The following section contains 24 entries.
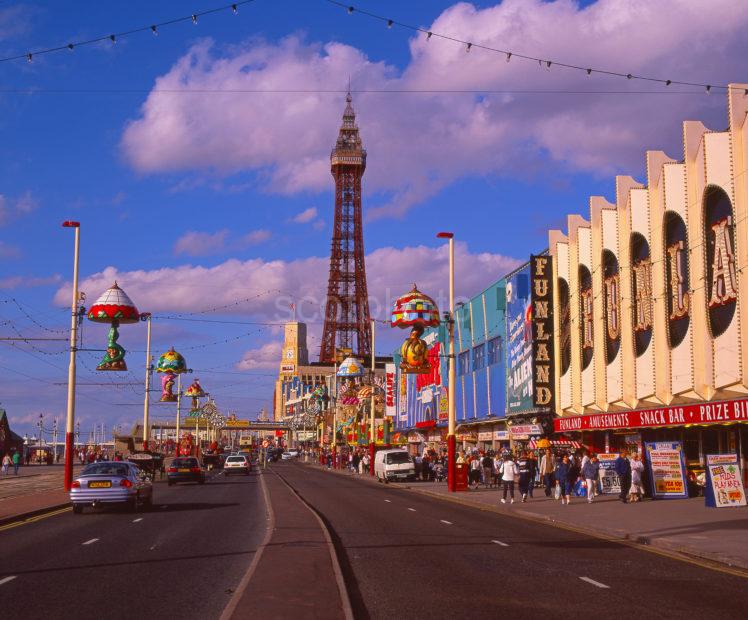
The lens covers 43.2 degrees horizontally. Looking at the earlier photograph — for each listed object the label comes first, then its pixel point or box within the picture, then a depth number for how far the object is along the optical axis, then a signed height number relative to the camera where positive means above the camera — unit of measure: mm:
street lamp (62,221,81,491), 37719 +1910
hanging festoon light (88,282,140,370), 36625 +5233
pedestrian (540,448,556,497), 35281 -1047
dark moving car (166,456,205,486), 48469 -1282
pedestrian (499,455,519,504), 31656 -1055
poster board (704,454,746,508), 26391 -1120
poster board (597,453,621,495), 33781 -1279
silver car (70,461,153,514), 26094 -1133
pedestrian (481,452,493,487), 45469 -1206
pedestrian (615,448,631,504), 30250 -1044
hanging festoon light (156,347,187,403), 59844 +5094
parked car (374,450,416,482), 52688 -1237
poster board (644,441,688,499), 30438 -879
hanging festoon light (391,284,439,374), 41188 +5715
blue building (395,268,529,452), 54116 +4114
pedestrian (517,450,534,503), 32000 -1146
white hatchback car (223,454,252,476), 65619 -1417
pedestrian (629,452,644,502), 30609 -1249
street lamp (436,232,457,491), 40094 +1999
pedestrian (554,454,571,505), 30906 -1060
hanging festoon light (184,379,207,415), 76938 +4354
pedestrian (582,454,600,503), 31047 -1077
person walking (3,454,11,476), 64169 -1190
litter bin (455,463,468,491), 41375 -1506
